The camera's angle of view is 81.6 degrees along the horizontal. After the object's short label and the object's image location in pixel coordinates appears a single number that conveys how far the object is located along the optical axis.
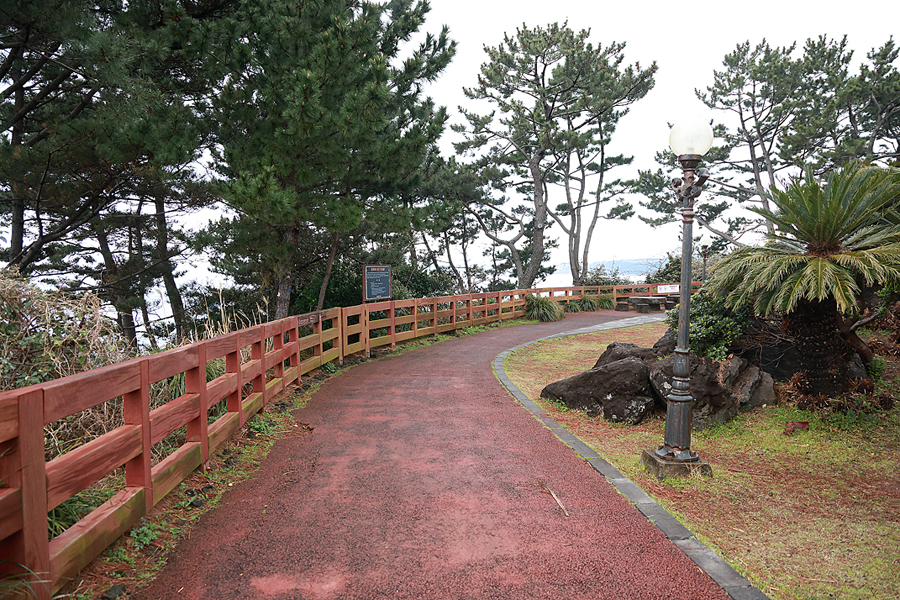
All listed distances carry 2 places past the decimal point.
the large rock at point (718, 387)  5.55
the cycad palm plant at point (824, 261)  4.91
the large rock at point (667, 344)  6.96
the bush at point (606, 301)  21.73
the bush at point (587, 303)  21.08
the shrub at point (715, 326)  6.16
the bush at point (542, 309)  17.55
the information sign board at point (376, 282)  10.21
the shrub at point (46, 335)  3.76
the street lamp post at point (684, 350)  4.21
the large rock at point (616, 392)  5.81
